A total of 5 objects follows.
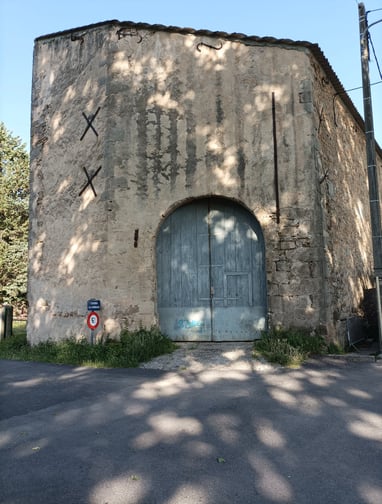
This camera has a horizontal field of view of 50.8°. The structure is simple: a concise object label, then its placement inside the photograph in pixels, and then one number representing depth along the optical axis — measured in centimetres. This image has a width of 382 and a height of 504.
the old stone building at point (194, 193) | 785
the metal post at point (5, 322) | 1022
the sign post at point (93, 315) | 759
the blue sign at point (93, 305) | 777
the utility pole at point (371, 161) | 733
